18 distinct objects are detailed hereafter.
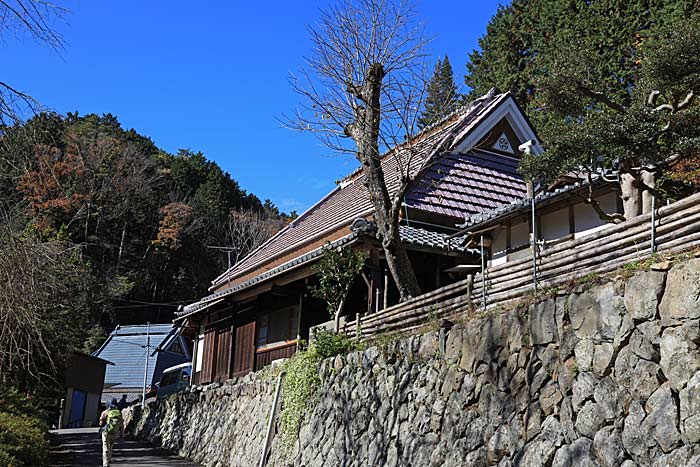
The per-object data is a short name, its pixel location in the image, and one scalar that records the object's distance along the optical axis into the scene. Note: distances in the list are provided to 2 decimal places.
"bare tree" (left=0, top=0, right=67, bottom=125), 6.22
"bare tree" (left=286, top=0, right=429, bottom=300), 14.58
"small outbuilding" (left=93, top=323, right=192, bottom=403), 43.59
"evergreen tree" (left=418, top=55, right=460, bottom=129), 16.05
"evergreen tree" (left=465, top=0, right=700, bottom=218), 11.27
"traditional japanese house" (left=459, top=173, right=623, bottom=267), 13.77
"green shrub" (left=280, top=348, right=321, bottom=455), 14.95
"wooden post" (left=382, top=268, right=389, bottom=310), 15.74
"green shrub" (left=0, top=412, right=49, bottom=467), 11.30
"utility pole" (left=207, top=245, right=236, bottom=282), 47.02
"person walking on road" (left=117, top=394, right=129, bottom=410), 39.57
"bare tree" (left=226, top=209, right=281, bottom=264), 48.22
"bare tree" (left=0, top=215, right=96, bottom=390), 9.21
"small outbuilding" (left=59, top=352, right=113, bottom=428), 40.22
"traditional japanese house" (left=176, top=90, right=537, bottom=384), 17.55
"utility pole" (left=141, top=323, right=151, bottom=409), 40.92
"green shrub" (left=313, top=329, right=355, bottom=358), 14.50
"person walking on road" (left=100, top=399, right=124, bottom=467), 16.69
